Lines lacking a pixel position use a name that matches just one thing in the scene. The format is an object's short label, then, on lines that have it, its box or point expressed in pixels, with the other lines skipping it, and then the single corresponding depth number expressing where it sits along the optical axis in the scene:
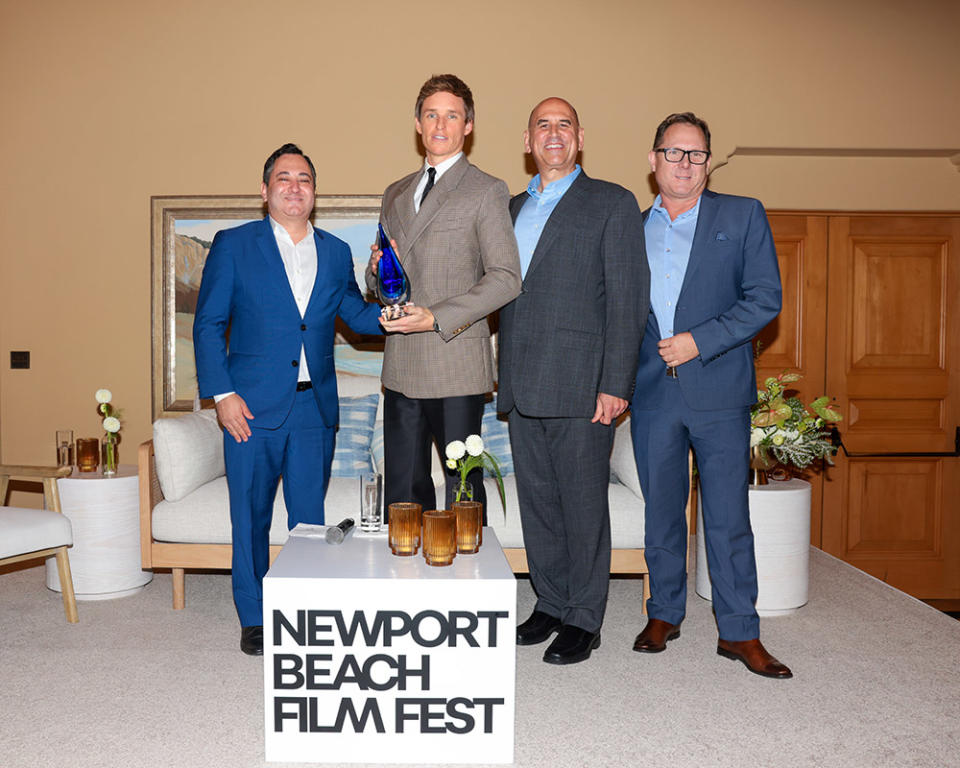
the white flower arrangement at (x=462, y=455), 2.34
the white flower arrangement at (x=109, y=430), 3.58
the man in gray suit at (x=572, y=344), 2.63
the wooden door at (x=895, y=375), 4.46
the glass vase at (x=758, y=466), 3.42
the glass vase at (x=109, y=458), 3.57
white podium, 2.00
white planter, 3.29
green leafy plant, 3.37
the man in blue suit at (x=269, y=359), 2.78
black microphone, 2.35
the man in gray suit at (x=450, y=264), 2.54
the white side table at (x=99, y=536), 3.41
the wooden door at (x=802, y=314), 4.45
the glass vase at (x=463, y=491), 2.44
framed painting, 4.21
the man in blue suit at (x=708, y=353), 2.66
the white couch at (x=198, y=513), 3.30
